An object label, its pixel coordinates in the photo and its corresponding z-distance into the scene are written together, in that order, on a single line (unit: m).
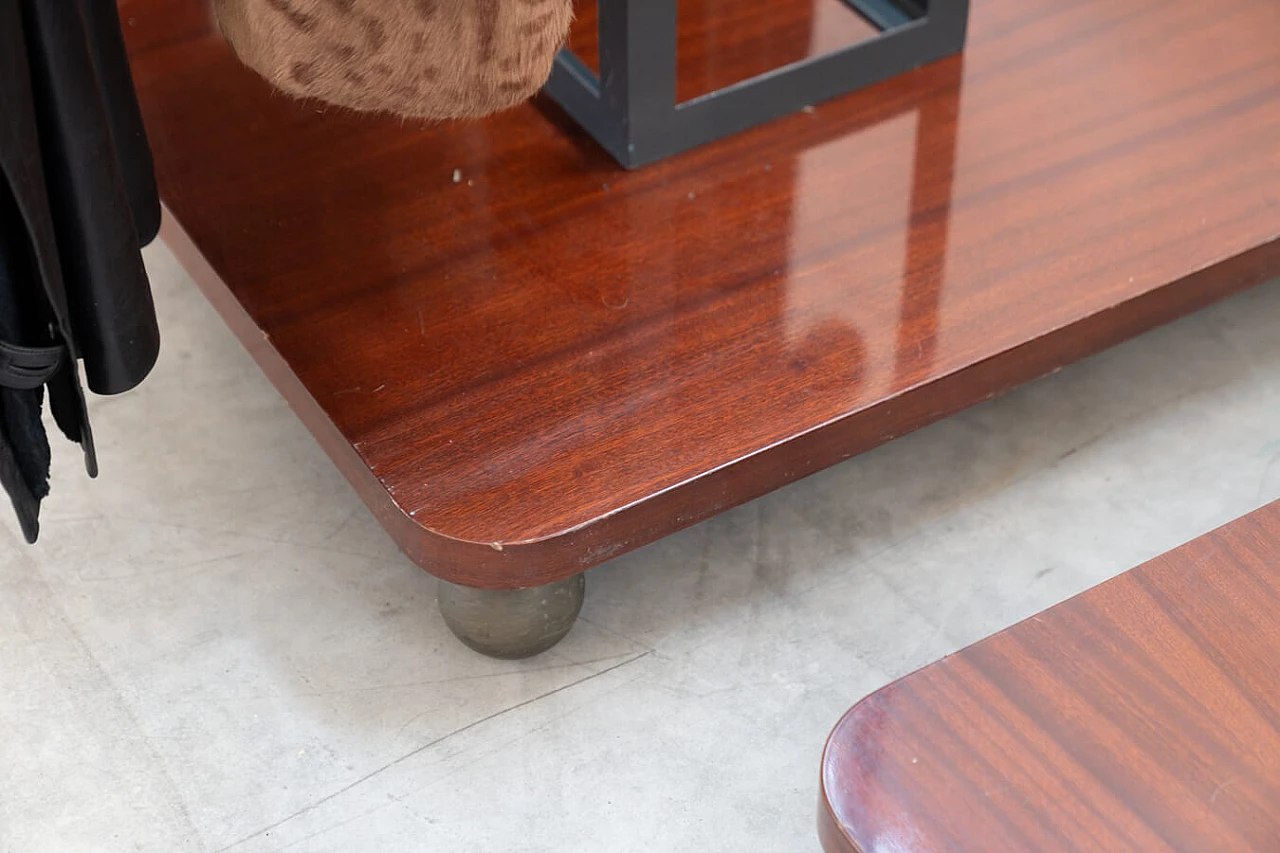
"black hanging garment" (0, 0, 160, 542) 1.81
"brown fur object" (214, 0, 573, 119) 1.90
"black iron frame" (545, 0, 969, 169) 2.21
